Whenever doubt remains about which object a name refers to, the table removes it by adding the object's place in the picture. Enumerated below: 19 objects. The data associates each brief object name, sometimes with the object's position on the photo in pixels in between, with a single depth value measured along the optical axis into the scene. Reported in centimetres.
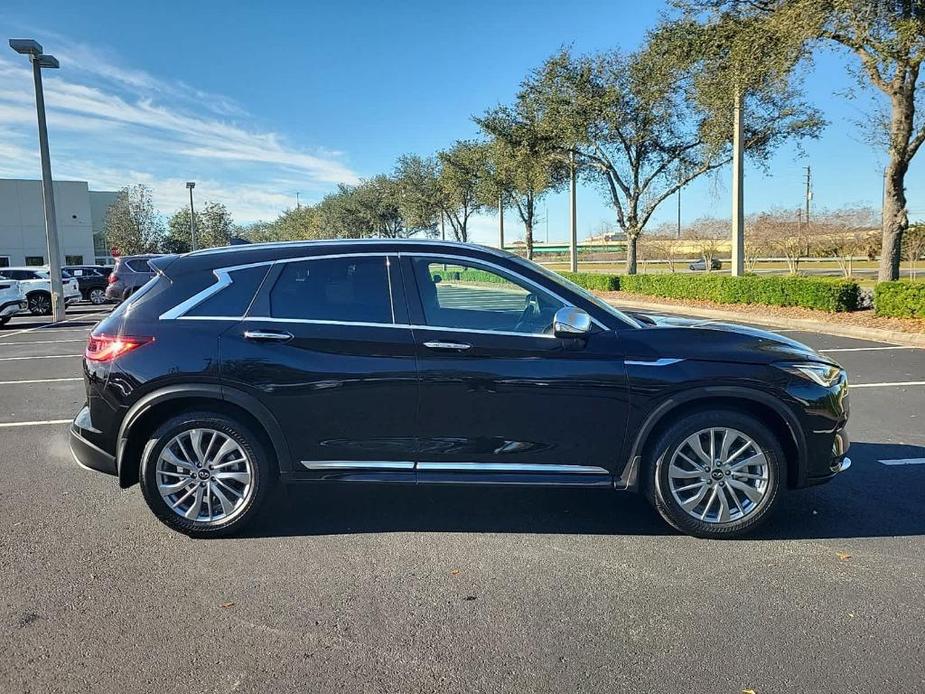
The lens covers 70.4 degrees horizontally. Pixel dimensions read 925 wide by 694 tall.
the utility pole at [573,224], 2905
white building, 5441
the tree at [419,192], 4543
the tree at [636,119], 2238
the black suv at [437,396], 379
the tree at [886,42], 1302
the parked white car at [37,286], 2169
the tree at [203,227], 6130
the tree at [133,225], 4872
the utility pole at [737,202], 1859
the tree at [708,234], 4944
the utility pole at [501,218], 3747
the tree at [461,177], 3752
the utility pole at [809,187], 3847
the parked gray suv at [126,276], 2212
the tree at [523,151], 2700
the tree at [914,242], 2633
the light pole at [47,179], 1838
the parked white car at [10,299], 1862
